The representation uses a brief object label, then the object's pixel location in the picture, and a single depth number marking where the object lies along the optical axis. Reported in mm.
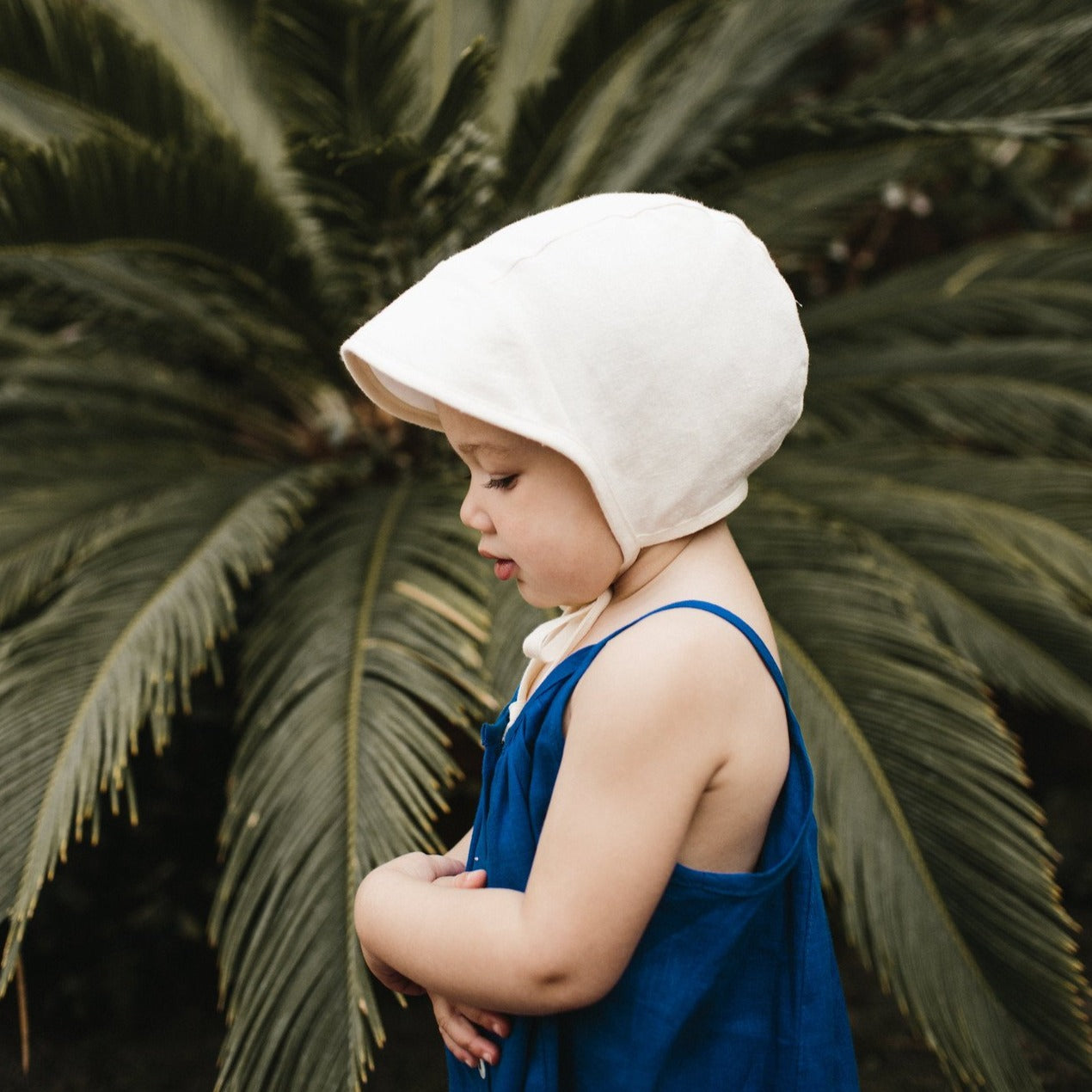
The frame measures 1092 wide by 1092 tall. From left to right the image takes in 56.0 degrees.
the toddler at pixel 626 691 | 720
